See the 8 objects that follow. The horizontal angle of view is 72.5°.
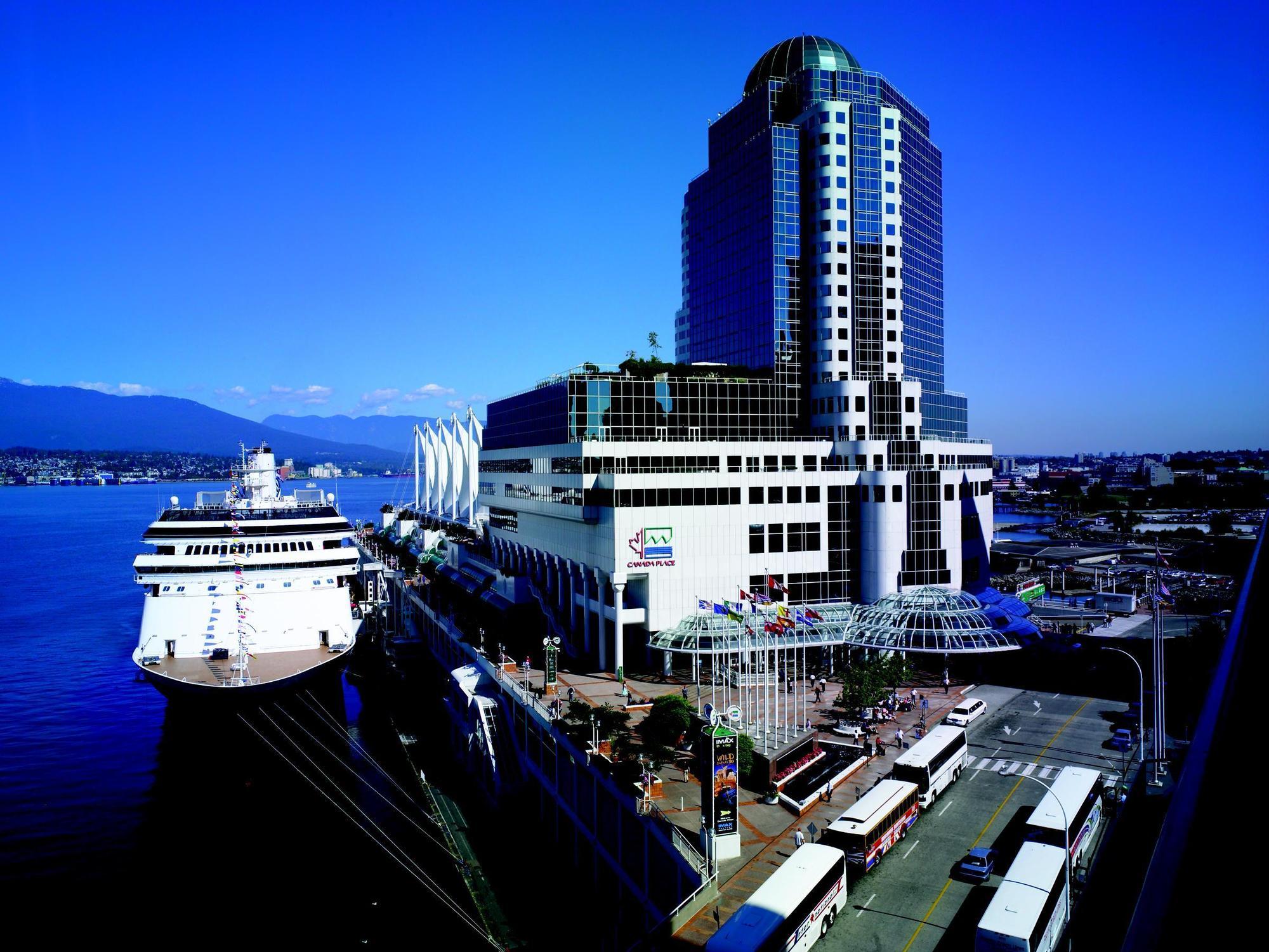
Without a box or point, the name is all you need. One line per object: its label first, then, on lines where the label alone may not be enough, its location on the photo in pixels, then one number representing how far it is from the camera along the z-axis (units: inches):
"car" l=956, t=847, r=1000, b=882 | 1395.2
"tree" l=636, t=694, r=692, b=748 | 1878.7
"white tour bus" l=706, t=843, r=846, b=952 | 1123.9
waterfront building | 2770.7
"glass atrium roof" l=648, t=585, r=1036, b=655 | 2559.1
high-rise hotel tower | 3228.3
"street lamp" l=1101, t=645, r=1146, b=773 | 1781.5
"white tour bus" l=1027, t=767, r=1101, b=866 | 1397.6
